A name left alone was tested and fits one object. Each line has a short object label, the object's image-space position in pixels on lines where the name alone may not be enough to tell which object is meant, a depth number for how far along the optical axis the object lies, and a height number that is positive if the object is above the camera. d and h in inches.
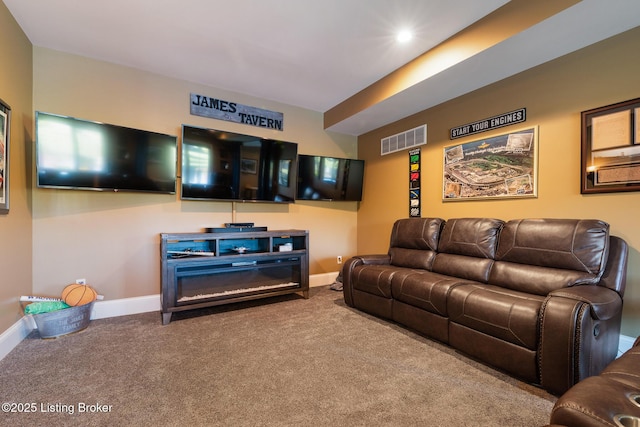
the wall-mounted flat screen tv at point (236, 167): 121.8 +21.1
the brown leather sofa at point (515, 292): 62.3 -23.7
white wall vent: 139.9 +38.7
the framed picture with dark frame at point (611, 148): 78.0 +19.0
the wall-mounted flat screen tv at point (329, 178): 155.8 +19.4
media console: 108.7 -25.2
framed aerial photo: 101.3 +18.0
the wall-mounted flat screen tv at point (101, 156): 94.0 +20.2
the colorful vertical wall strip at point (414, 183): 141.4 +14.7
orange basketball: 98.6 -30.9
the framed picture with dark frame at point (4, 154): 80.8 +16.6
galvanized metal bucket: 90.4 -38.0
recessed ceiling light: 94.8 +61.6
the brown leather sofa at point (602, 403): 30.4 -23.0
